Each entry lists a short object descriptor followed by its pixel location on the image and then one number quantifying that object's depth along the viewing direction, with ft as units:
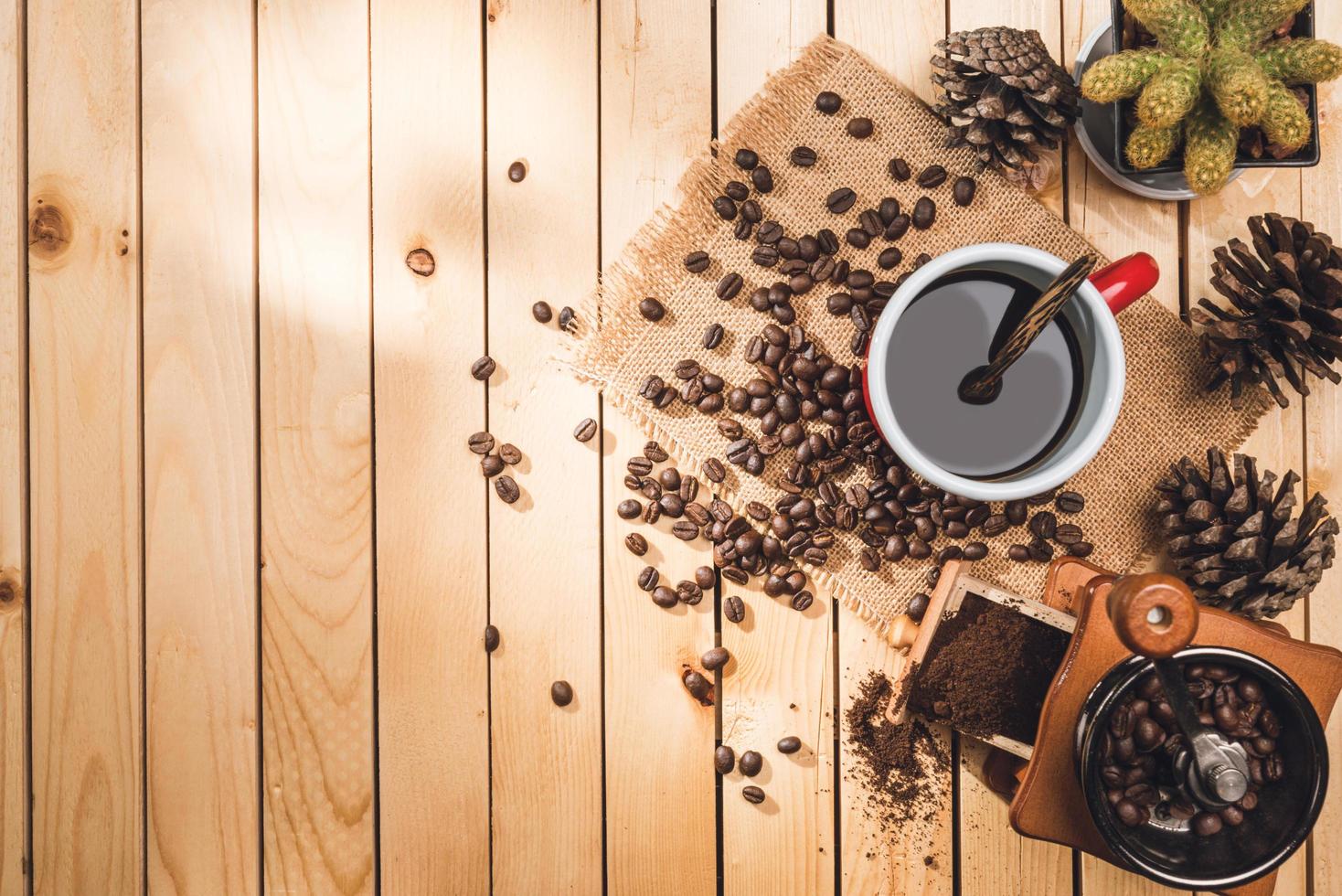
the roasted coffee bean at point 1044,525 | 2.98
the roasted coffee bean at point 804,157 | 3.01
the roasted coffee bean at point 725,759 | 3.05
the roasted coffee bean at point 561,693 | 3.07
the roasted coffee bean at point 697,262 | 3.02
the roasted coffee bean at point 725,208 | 3.01
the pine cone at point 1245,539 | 2.74
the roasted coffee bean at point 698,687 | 3.04
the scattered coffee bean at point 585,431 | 3.05
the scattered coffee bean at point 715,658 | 3.04
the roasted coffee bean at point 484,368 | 3.05
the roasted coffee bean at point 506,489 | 3.05
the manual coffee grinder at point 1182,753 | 2.34
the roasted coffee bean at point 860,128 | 3.00
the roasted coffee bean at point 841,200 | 2.99
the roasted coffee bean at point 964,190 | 2.97
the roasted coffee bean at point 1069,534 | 2.98
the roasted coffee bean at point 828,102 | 3.01
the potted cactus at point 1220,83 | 2.33
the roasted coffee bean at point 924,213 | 2.97
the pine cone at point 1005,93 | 2.72
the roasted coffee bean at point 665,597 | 3.04
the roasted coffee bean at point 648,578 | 3.05
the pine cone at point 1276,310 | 2.69
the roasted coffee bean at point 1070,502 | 3.00
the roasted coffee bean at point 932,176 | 2.99
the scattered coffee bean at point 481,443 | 3.06
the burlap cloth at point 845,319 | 3.01
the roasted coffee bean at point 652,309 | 3.00
